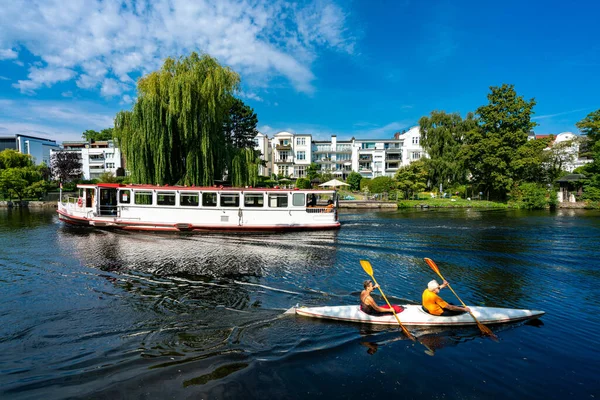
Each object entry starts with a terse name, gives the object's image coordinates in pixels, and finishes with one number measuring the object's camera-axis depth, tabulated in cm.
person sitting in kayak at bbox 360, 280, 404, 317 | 988
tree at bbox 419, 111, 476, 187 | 5997
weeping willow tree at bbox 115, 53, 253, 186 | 2969
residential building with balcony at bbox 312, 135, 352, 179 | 8650
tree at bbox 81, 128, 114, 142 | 10519
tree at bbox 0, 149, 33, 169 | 5887
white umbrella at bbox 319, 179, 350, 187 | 5347
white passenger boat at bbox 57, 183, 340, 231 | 2691
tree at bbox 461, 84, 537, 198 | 5338
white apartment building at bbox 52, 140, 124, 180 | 8438
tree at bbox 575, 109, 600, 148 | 4912
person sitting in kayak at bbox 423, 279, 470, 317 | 976
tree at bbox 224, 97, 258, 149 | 5900
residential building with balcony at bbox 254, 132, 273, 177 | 7869
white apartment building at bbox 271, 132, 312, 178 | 8181
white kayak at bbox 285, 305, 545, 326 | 971
